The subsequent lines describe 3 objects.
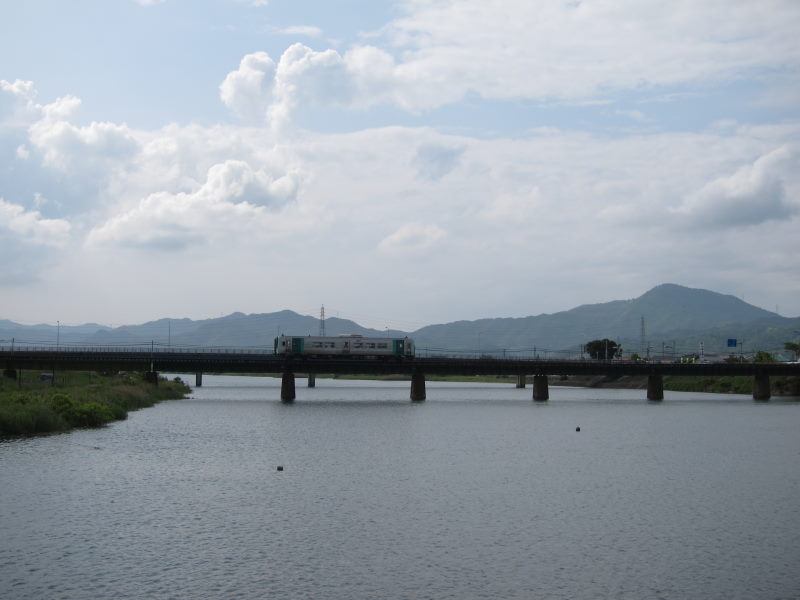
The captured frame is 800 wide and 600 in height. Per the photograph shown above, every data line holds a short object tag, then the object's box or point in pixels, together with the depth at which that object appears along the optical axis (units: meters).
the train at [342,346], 145.50
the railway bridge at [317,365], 137.62
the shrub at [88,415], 80.44
